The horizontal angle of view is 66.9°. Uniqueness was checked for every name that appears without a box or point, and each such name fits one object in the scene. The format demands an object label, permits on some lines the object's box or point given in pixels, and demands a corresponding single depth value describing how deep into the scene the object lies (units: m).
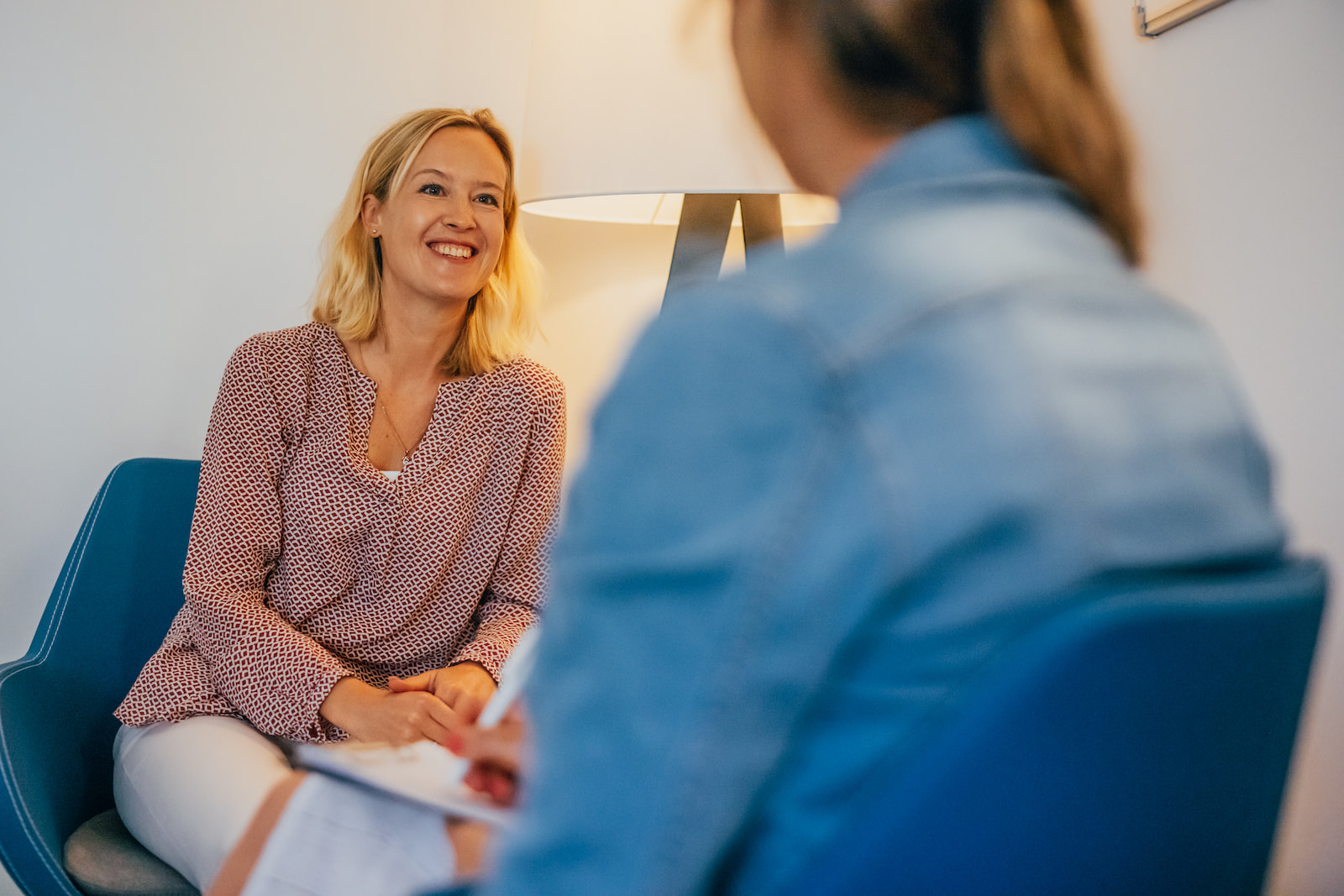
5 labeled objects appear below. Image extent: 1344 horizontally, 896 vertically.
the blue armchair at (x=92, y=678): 1.18
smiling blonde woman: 1.30
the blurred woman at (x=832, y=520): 0.41
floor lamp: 1.31
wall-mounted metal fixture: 1.09
